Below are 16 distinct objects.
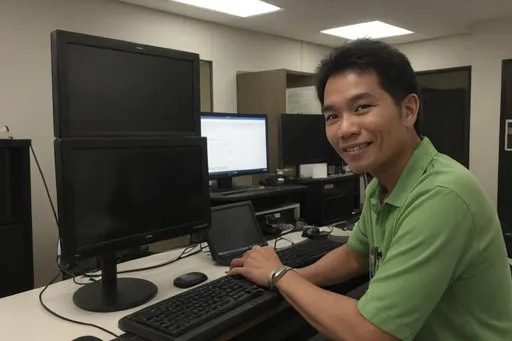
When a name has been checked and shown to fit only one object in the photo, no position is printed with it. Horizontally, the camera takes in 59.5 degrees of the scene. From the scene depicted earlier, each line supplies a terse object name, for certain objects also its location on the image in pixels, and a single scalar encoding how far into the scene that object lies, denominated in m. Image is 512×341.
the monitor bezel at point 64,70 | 1.20
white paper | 4.22
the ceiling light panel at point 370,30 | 4.65
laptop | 1.65
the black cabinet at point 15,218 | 2.28
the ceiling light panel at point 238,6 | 3.68
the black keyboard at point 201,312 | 1.02
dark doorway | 6.12
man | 0.93
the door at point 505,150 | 4.61
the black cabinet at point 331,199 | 3.44
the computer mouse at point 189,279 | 1.41
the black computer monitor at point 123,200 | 1.16
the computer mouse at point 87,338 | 1.02
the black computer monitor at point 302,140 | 3.47
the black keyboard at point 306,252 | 1.57
